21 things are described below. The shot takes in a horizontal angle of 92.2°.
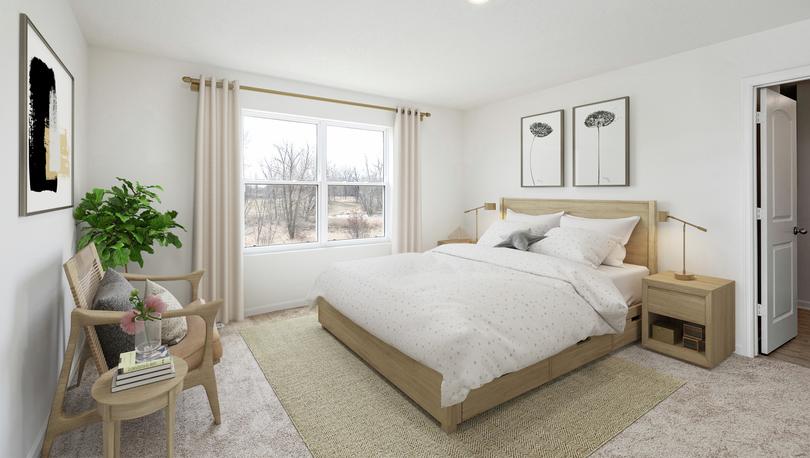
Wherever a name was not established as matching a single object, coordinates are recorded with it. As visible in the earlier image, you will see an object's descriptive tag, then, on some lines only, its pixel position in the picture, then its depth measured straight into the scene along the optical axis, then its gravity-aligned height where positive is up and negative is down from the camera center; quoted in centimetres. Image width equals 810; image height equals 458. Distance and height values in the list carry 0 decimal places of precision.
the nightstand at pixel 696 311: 281 -63
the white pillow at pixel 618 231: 356 -3
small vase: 178 -51
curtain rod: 359 +143
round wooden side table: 158 -72
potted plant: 281 +3
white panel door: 300 +6
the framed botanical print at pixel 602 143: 375 +85
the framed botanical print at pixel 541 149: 434 +91
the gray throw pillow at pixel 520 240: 361 -11
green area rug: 197 -107
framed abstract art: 175 +55
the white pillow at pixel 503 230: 395 -2
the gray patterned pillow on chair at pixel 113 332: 196 -51
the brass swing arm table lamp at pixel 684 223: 310 +1
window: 426 +57
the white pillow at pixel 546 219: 403 +10
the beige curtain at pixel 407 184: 493 +57
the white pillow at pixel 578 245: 328 -15
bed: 203 -58
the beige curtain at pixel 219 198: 367 +30
